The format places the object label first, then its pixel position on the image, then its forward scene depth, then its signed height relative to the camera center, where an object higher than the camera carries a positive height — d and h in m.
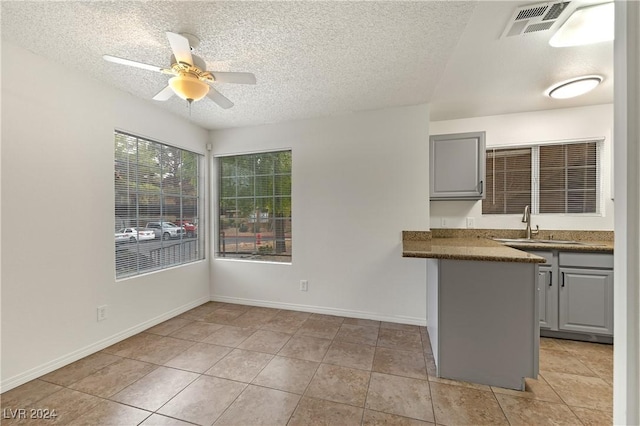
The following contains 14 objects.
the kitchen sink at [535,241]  2.81 -0.35
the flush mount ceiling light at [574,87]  2.34 +1.18
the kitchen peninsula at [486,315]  1.78 -0.76
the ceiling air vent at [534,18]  1.54 +1.23
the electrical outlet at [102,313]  2.37 -0.95
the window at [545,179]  3.01 +0.39
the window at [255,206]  3.53 +0.07
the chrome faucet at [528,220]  3.08 -0.12
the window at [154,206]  2.65 +0.06
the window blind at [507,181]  3.20 +0.38
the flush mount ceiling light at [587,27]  1.58 +1.22
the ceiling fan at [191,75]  1.65 +0.96
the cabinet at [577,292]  2.42 -0.81
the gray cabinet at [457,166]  2.83 +0.51
